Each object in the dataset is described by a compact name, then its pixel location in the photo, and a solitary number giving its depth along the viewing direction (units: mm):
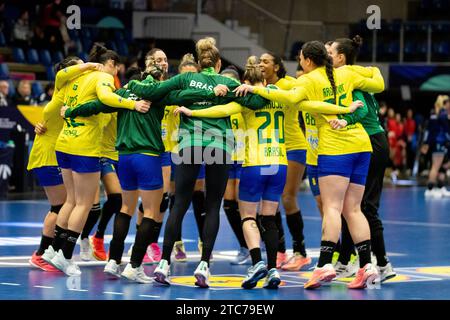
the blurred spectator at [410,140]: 30906
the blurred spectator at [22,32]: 26828
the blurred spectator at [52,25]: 27047
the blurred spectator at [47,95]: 17234
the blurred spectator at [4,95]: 20203
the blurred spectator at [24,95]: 21098
